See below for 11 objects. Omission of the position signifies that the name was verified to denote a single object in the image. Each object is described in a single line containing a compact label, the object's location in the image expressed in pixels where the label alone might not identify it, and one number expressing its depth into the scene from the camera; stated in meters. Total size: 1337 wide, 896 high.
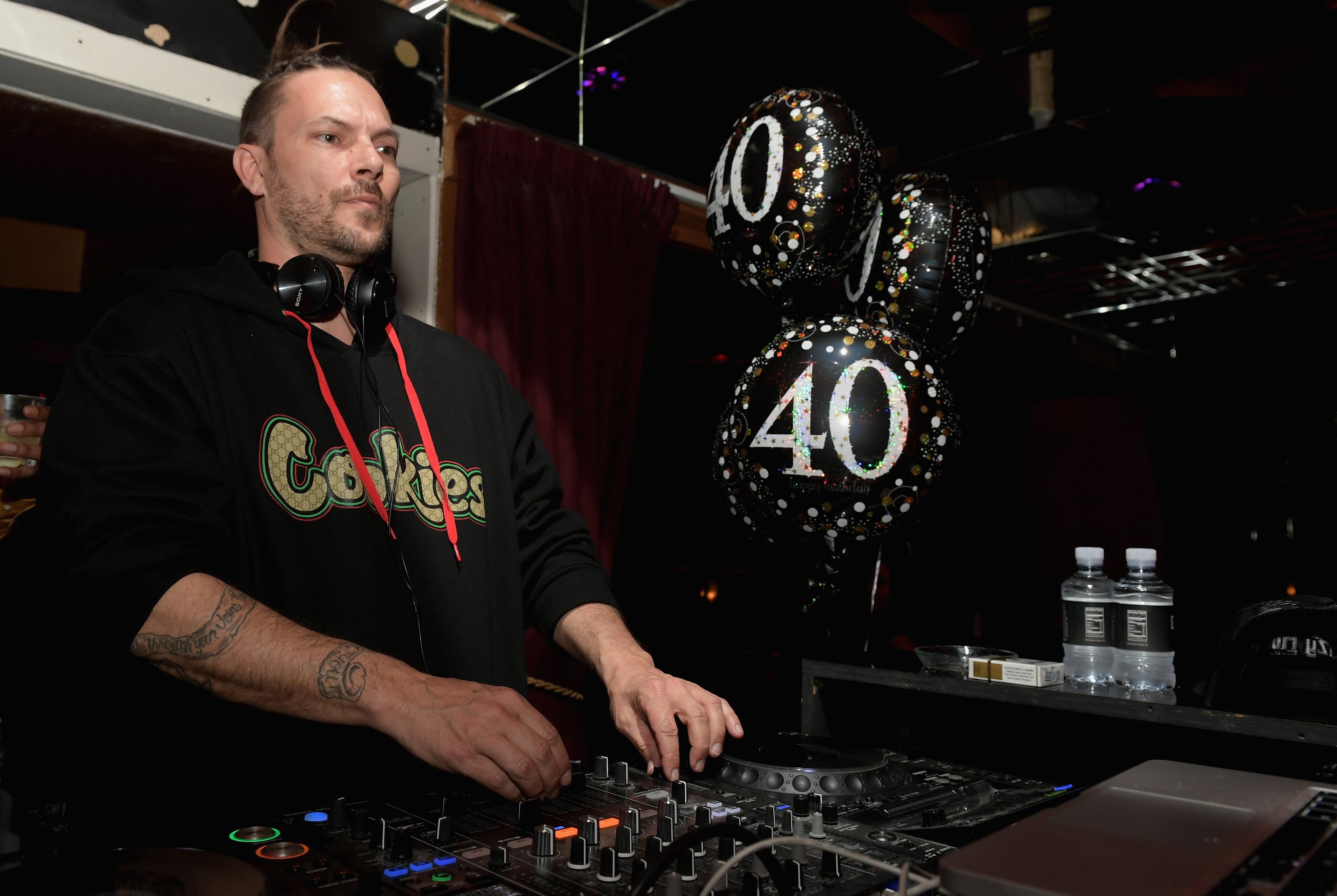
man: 0.97
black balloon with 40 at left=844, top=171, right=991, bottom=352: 2.11
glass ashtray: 1.55
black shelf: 1.08
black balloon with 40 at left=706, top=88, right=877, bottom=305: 1.89
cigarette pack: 1.35
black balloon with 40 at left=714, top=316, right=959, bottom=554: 1.81
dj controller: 0.62
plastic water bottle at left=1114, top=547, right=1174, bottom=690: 1.38
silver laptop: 0.47
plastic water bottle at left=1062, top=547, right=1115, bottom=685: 1.45
